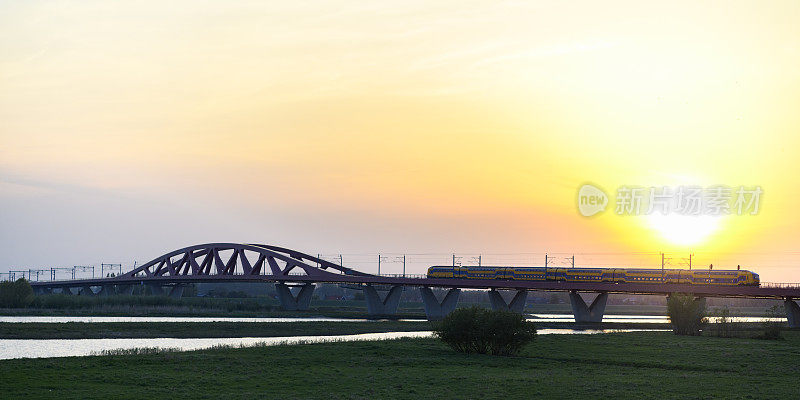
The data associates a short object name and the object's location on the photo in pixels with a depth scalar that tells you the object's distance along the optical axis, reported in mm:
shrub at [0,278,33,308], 158000
